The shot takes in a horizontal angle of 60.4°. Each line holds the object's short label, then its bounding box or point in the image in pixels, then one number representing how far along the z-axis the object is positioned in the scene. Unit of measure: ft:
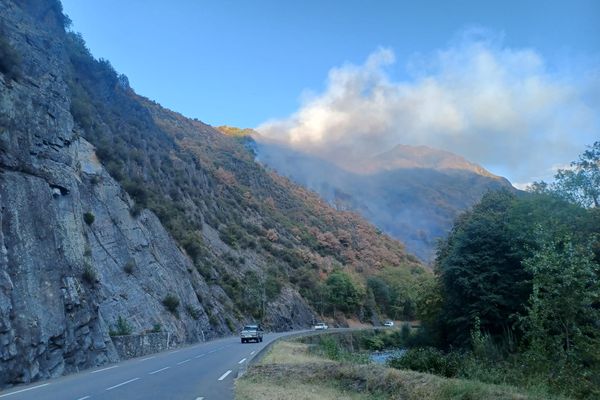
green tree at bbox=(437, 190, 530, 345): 100.63
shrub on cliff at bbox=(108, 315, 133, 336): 92.25
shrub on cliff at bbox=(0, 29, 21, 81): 80.33
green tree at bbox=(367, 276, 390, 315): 332.60
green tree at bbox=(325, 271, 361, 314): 284.82
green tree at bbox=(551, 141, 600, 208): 94.48
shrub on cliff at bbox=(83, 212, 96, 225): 112.88
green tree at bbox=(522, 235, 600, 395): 48.44
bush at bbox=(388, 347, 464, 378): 62.34
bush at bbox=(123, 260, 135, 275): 117.94
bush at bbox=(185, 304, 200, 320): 143.04
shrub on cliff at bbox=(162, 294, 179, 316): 128.06
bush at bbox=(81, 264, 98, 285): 82.53
